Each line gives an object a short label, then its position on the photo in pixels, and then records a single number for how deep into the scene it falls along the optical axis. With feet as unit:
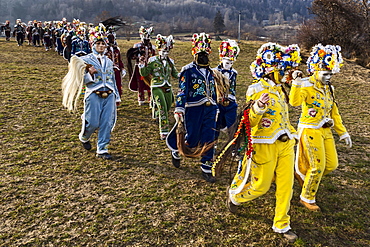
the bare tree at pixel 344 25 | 60.39
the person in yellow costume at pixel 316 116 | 13.33
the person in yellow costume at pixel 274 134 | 11.23
